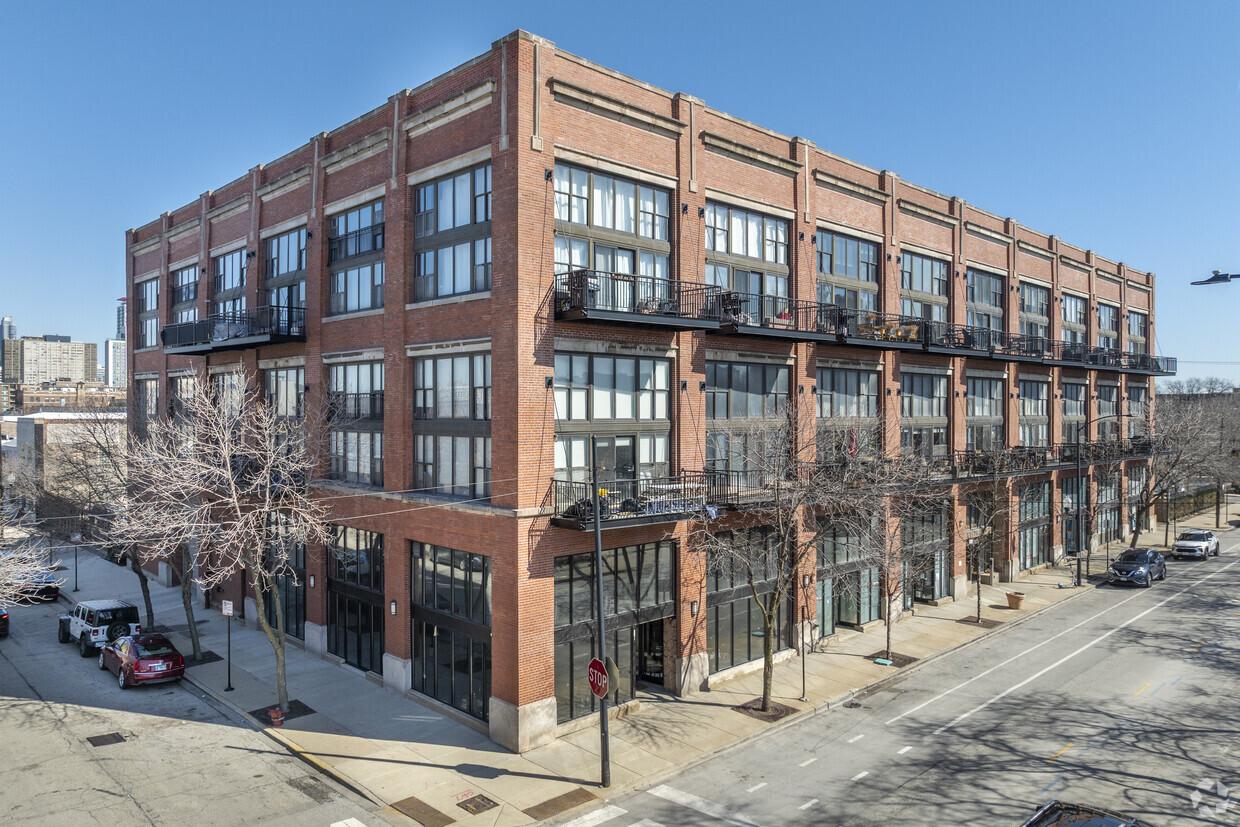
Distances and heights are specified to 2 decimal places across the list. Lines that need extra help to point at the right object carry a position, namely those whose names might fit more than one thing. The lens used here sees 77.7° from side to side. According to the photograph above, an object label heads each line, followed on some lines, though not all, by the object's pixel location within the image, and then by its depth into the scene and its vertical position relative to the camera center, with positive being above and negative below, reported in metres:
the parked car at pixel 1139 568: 37.56 -7.44
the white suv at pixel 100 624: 26.83 -7.27
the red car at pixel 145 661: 23.55 -7.50
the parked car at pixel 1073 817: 11.45 -6.09
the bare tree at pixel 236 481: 21.59 -1.97
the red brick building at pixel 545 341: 19.88 +2.57
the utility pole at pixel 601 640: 16.72 -4.93
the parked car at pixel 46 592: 34.72 -7.99
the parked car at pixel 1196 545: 44.84 -7.45
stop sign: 16.83 -5.75
